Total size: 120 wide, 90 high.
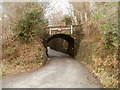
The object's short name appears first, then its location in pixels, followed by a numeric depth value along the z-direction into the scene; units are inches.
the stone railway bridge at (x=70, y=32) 622.8
